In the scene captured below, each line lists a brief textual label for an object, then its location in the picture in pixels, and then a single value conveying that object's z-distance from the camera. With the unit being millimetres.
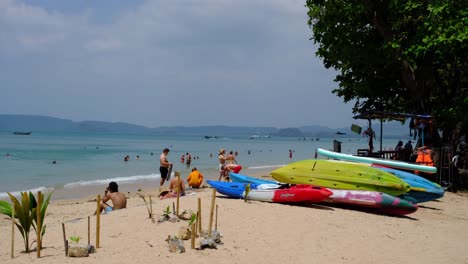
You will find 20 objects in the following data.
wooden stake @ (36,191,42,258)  6652
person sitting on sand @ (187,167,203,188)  16422
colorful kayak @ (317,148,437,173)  13698
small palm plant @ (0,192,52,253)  7059
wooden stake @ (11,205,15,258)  6820
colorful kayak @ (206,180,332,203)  10703
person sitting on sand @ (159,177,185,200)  12551
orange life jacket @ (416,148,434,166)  15383
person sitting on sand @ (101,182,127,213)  10788
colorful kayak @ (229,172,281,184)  12648
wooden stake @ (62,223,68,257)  6746
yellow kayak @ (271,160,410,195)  11422
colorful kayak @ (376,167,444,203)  12156
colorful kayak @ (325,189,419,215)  10734
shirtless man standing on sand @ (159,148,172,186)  15430
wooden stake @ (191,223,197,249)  7159
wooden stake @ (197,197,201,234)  7462
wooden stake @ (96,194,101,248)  7066
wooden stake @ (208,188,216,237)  7450
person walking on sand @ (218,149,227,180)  17109
